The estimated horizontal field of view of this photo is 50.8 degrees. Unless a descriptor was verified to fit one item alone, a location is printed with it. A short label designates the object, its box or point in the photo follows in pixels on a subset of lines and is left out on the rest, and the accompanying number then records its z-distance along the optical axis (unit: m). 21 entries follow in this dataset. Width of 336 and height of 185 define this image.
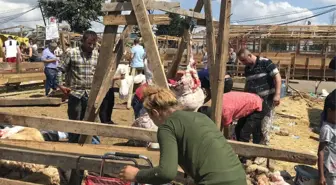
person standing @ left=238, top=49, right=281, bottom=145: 5.25
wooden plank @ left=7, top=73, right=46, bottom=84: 11.96
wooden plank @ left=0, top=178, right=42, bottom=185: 3.45
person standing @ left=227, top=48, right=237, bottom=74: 16.92
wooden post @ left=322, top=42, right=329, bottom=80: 21.55
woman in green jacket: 2.04
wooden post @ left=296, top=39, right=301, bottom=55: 24.63
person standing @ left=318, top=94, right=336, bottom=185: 3.72
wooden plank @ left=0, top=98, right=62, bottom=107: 8.59
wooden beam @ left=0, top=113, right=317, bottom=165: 3.02
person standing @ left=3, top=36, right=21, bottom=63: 14.16
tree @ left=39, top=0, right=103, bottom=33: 43.28
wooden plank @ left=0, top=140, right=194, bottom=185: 3.16
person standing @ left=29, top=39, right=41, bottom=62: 16.23
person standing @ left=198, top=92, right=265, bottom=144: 4.58
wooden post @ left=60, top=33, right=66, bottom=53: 12.81
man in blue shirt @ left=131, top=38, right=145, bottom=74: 9.78
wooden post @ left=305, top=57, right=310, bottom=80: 22.16
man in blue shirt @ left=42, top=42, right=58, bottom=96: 10.85
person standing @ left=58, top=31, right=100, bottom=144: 4.72
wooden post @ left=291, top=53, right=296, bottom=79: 22.12
